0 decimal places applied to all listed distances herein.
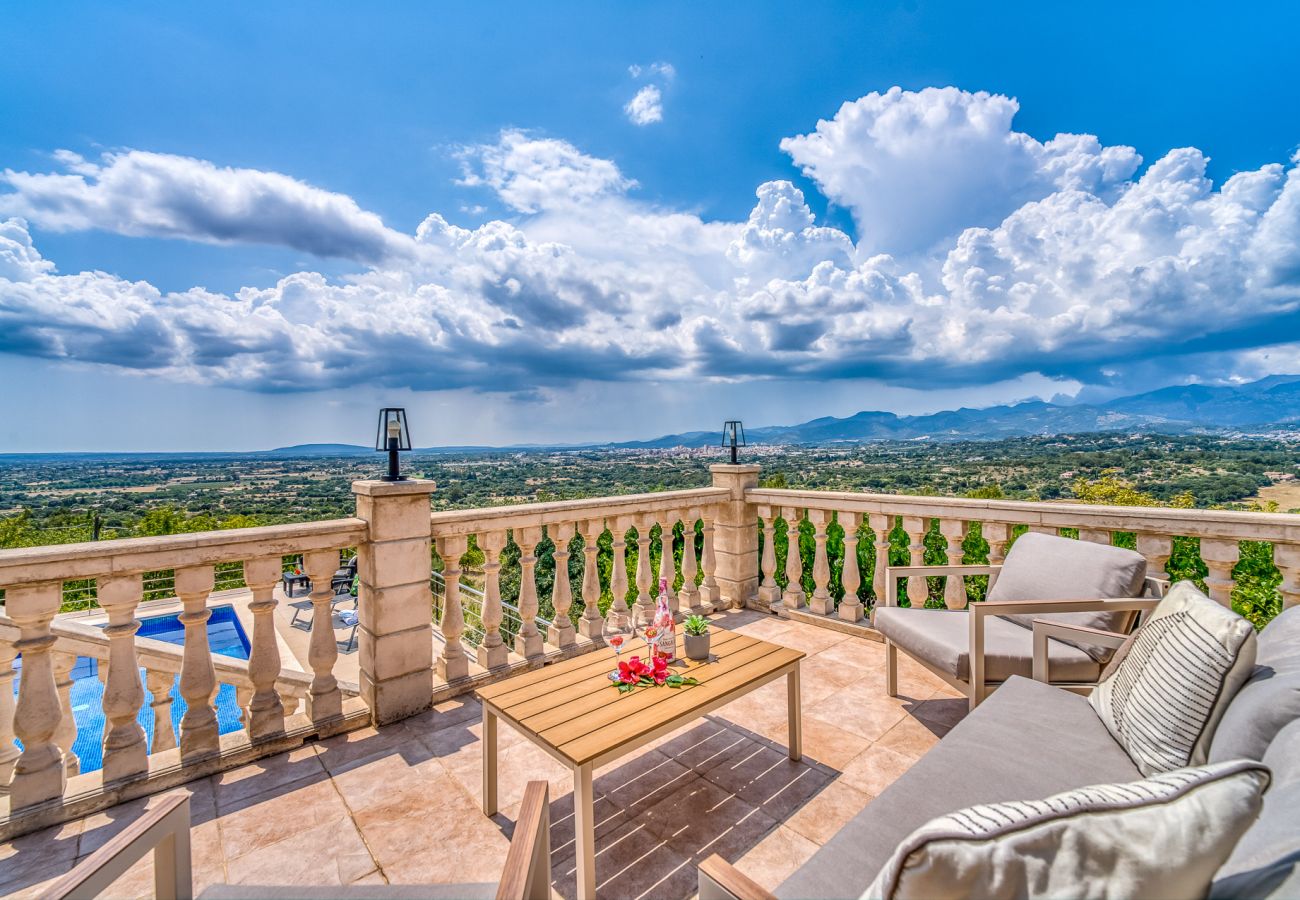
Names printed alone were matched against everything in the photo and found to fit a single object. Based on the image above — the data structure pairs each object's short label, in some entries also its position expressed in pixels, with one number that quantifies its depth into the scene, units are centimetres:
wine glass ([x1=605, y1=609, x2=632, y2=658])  410
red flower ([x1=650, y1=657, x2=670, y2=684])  228
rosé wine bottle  242
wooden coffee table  176
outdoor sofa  86
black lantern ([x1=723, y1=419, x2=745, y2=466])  502
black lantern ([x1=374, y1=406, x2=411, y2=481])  316
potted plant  251
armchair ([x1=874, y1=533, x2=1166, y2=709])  254
